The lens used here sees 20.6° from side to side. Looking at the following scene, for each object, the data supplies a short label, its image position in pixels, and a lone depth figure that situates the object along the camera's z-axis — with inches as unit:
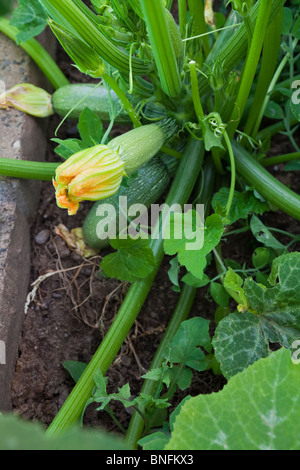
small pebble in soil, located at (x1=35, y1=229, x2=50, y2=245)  38.5
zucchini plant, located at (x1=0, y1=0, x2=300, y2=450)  29.9
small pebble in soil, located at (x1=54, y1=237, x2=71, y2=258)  38.0
